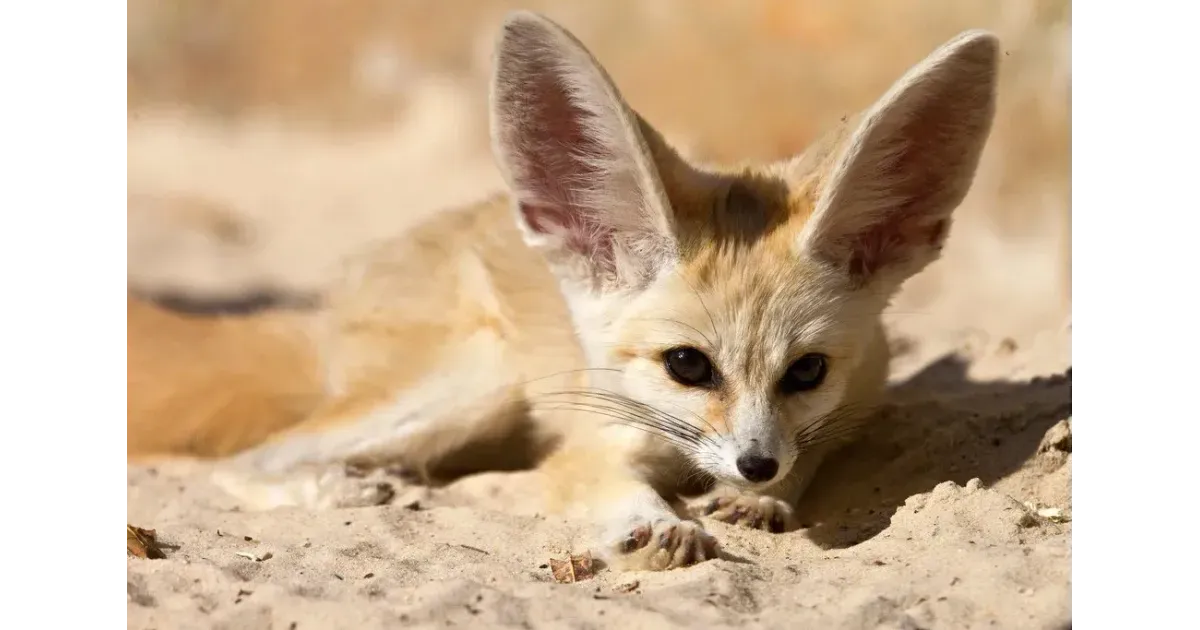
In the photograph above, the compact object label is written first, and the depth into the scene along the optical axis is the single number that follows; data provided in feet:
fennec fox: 14.01
